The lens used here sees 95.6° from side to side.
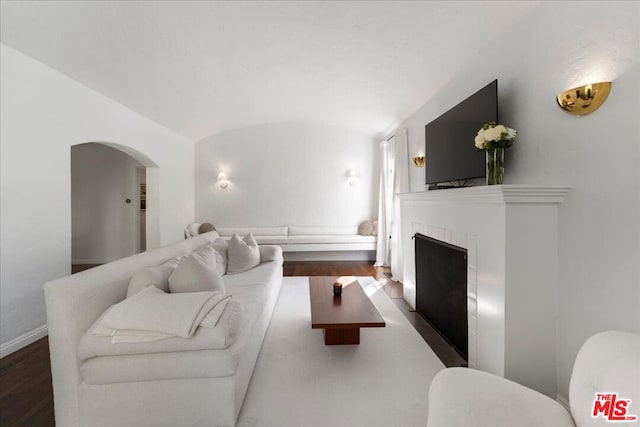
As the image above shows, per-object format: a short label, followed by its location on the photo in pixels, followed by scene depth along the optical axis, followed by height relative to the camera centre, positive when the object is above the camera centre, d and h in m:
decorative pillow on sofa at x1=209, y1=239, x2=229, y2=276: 3.13 -0.48
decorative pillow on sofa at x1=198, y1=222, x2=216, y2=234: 5.89 -0.34
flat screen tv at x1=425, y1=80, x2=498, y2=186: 2.22 +0.66
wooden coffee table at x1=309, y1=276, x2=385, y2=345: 2.11 -0.81
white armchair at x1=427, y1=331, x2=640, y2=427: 0.90 -0.70
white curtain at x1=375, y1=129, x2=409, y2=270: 4.47 +0.34
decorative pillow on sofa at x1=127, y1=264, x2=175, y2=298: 1.80 -0.44
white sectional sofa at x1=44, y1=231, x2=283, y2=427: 1.47 -0.87
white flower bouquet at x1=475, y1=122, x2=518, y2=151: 1.91 +0.49
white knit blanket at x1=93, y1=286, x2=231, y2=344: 1.48 -0.56
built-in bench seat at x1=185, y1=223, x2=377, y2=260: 5.80 -0.57
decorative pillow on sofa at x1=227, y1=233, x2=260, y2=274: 3.30 -0.53
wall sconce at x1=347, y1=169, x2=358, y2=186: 6.28 +0.73
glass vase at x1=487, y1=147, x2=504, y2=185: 1.99 +0.31
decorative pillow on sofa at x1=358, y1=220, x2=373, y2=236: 6.07 -0.37
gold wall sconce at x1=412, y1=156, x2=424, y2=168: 3.75 +0.65
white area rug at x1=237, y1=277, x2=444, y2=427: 1.61 -1.13
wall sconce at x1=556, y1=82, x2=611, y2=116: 1.45 +0.59
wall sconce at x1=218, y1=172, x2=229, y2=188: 6.21 +0.67
